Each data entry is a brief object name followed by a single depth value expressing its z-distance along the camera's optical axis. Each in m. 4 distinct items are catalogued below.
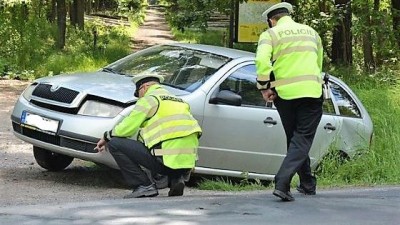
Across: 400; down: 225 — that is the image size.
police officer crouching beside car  9.85
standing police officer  9.32
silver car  10.80
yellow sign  24.26
